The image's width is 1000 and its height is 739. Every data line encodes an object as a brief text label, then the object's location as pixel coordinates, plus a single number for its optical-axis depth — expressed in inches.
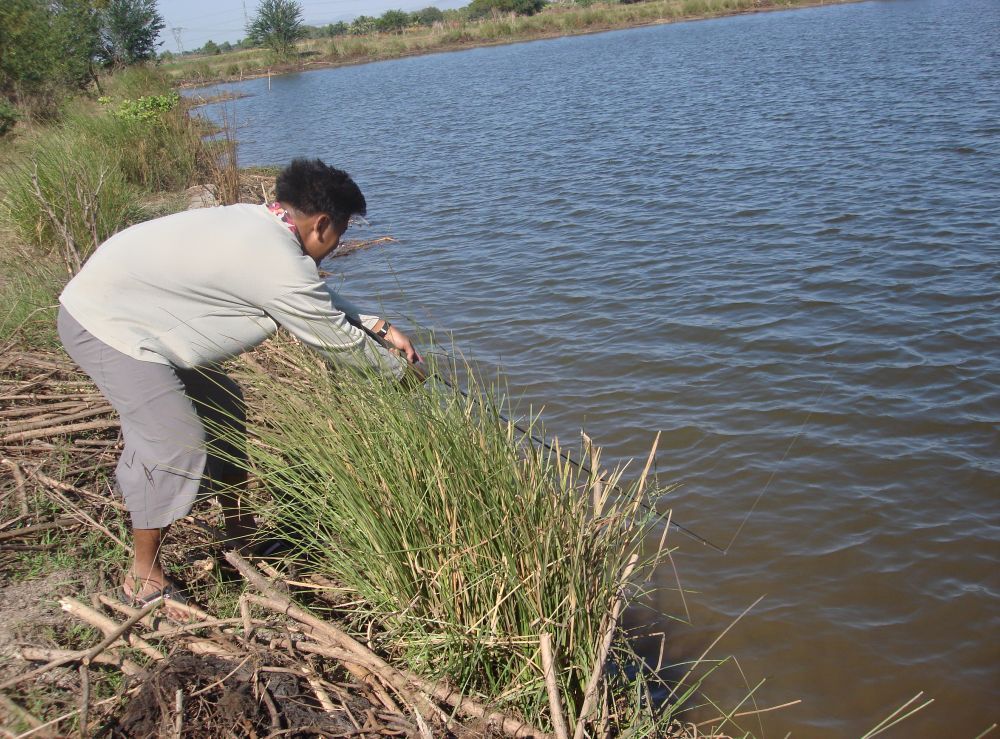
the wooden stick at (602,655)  85.2
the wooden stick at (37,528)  132.2
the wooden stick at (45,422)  159.6
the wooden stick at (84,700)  87.4
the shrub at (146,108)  485.7
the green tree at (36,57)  695.1
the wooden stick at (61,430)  155.6
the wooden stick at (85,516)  129.9
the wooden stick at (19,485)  138.3
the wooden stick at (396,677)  96.7
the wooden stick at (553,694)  83.5
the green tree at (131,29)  915.4
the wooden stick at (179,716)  89.3
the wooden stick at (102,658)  100.8
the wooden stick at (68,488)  141.6
